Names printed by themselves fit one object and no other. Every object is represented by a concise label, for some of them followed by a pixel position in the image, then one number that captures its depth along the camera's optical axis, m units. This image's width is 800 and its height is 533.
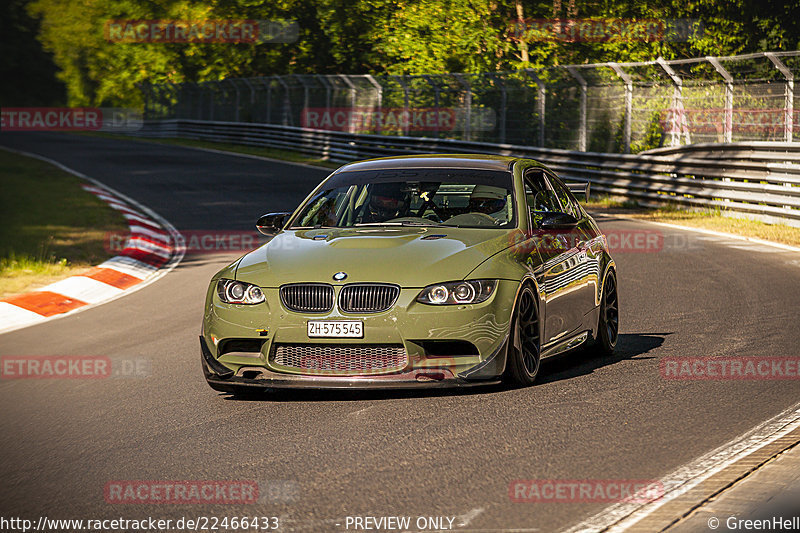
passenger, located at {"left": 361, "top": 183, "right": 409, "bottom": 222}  16.75
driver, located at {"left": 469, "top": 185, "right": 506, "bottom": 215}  16.59
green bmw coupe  13.91
